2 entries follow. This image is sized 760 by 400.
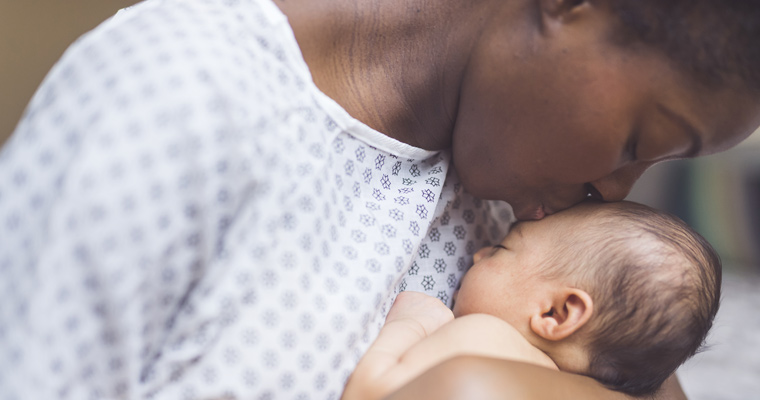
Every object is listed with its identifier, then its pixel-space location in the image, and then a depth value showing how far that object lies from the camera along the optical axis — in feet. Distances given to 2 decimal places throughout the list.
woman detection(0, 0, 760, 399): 2.27
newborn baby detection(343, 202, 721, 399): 2.62
